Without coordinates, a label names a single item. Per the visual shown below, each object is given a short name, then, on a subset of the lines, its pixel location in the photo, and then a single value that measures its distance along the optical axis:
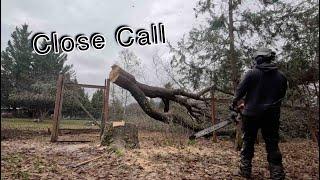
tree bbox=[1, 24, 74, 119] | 34.53
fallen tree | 10.34
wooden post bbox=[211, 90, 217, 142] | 10.82
